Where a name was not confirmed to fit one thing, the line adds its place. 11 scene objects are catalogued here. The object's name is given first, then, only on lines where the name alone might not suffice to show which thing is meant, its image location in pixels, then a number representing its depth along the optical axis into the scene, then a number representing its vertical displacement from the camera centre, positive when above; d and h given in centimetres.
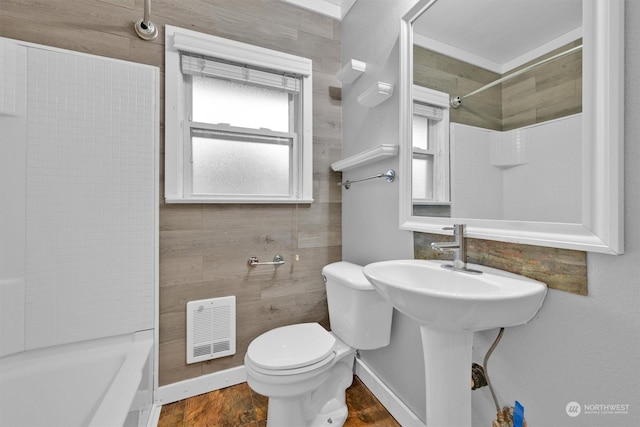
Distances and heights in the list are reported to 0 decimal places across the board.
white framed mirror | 67 +13
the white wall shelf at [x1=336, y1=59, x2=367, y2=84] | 164 +87
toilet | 117 -65
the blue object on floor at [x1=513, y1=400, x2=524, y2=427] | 87 -65
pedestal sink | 72 -28
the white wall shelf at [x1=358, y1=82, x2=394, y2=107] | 140 +63
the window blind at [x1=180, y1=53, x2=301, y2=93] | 157 +86
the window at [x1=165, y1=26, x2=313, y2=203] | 154 +57
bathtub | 108 -73
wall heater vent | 154 -67
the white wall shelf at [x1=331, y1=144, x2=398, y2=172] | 140 +31
